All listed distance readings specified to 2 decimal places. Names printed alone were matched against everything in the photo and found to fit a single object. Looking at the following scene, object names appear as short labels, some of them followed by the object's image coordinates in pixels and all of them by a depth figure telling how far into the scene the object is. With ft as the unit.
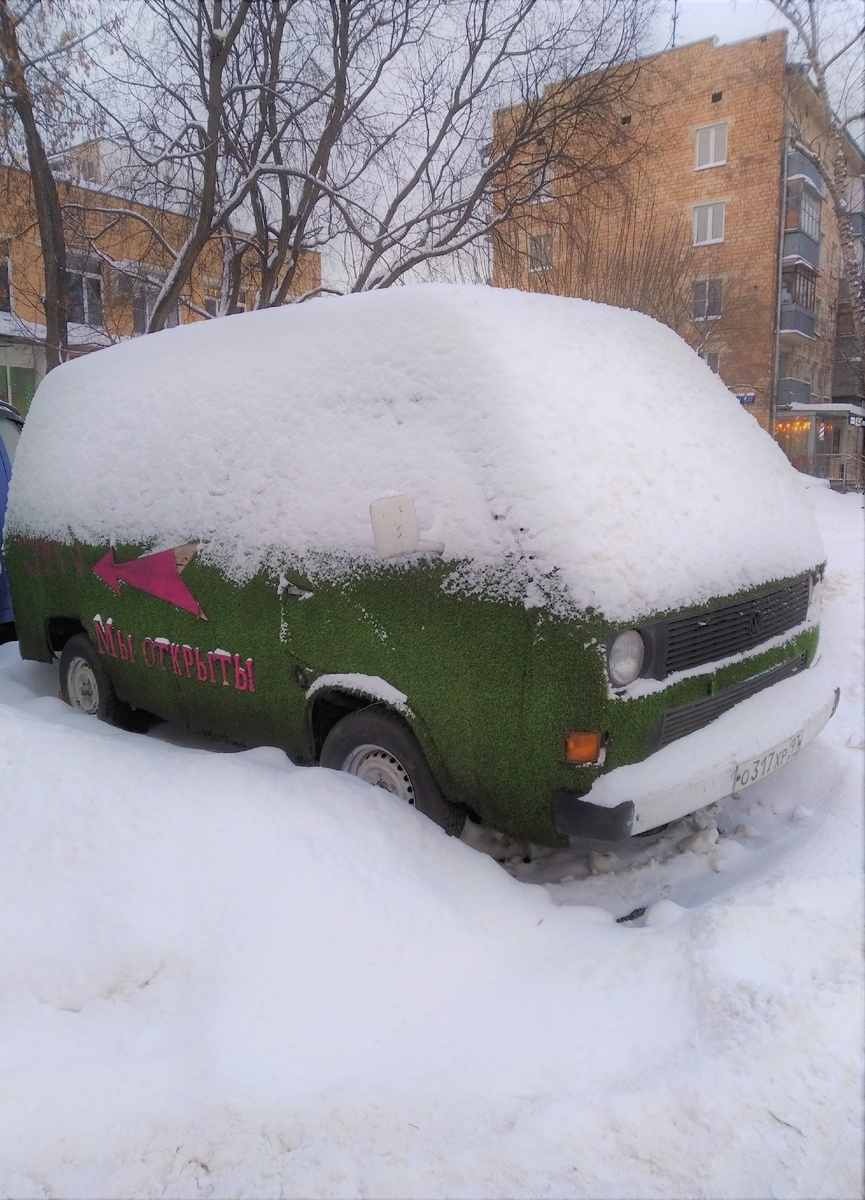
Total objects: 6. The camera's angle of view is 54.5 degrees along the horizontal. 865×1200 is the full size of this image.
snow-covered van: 9.08
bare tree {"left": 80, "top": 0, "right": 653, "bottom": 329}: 37.22
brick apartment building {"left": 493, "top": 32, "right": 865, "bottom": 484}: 85.35
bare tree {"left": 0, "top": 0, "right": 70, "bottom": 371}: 28.86
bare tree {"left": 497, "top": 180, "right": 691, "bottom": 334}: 43.32
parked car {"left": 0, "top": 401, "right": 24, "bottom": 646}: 20.26
